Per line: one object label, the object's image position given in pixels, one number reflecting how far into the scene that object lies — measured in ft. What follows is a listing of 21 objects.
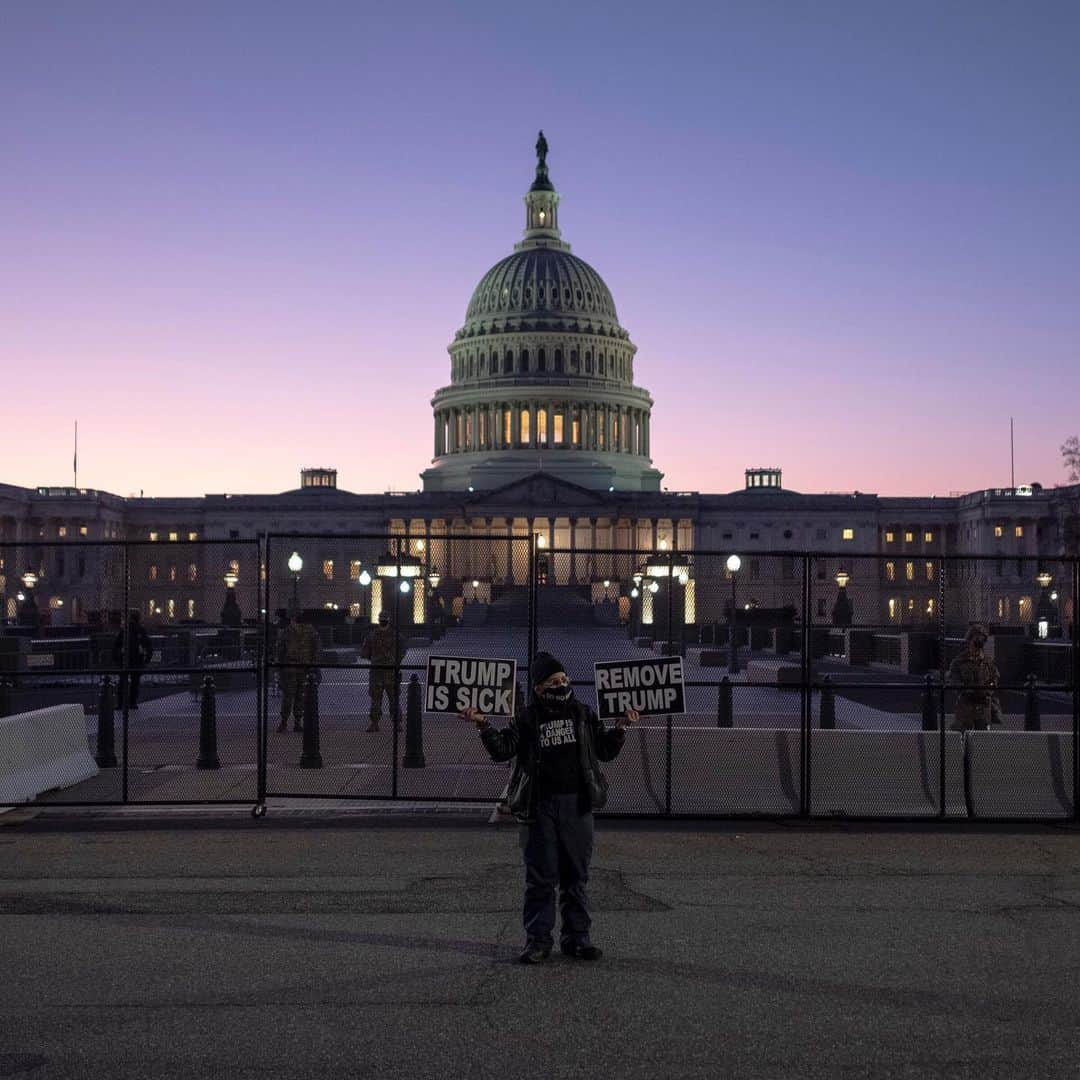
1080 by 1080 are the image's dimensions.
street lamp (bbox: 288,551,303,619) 127.18
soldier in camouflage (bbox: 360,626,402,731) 77.00
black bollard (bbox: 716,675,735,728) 74.23
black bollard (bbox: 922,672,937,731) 74.92
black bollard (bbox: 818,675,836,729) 76.30
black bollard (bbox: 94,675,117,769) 68.33
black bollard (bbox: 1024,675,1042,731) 76.72
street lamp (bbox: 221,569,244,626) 163.17
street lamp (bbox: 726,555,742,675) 84.15
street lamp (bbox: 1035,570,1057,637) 153.76
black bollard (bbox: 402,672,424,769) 66.49
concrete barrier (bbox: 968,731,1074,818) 55.31
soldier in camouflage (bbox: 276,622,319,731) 80.79
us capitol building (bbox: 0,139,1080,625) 359.25
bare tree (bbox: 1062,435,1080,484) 306.76
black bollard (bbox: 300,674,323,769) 65.51
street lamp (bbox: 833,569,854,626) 144.95
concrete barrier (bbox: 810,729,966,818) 55.77
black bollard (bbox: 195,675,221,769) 65.62
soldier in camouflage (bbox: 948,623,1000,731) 62.23
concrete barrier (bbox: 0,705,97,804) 57.82
